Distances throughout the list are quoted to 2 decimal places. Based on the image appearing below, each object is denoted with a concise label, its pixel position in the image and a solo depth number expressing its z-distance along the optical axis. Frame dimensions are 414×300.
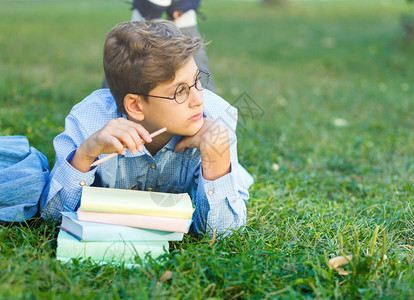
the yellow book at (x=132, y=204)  1.94
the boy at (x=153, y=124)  2.09
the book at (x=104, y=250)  1.90
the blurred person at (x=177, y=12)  3.20
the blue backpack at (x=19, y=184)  2.12
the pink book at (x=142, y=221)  1.96
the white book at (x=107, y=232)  1.91
